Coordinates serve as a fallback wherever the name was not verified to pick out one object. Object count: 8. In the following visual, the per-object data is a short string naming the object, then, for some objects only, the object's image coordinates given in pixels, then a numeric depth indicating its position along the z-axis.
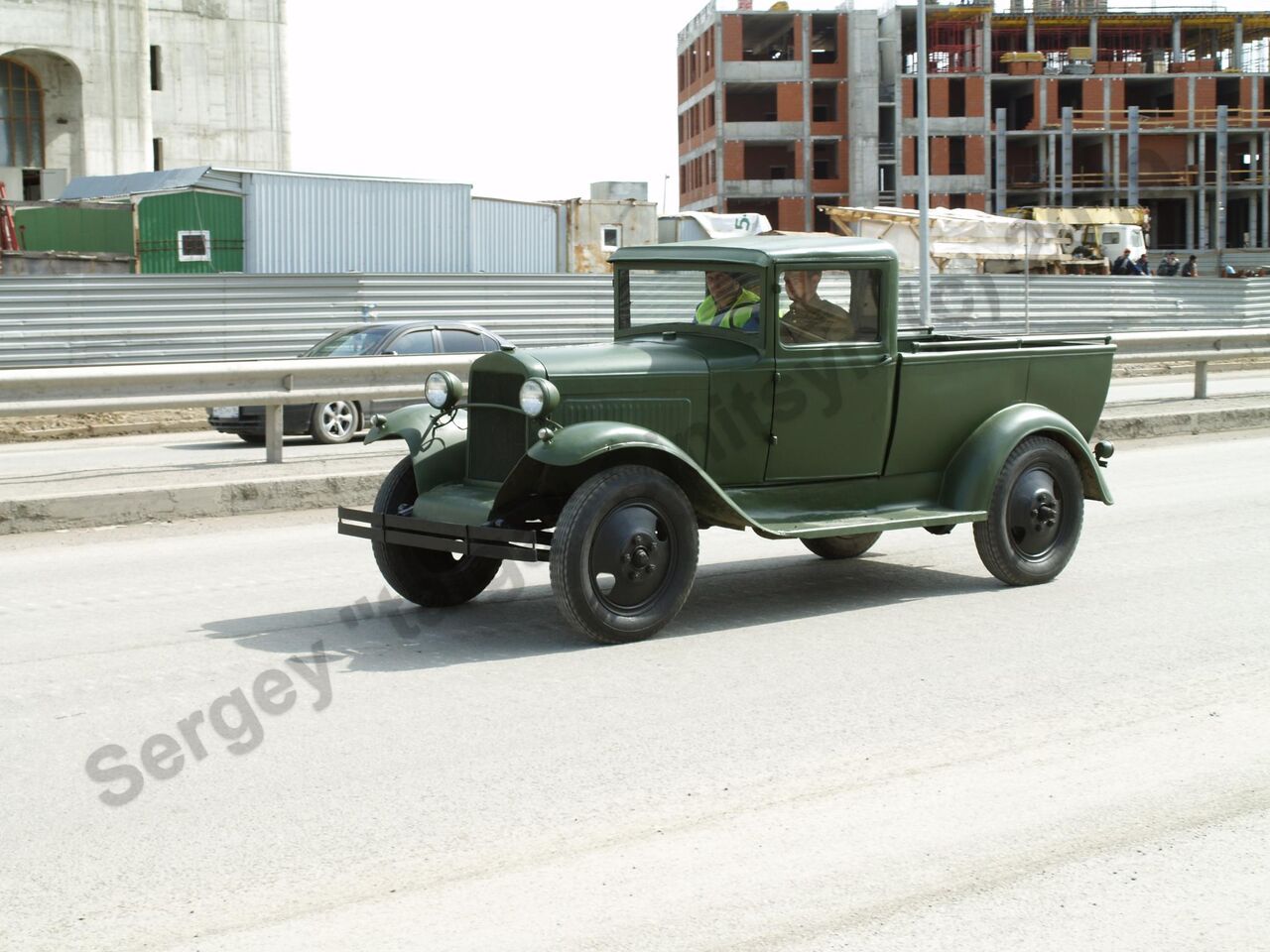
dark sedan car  17.75
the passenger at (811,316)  7.86
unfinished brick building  83.00
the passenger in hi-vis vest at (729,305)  7.83
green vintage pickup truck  7.16
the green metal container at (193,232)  34.41
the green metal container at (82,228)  36.00
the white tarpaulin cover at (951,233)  50.38
